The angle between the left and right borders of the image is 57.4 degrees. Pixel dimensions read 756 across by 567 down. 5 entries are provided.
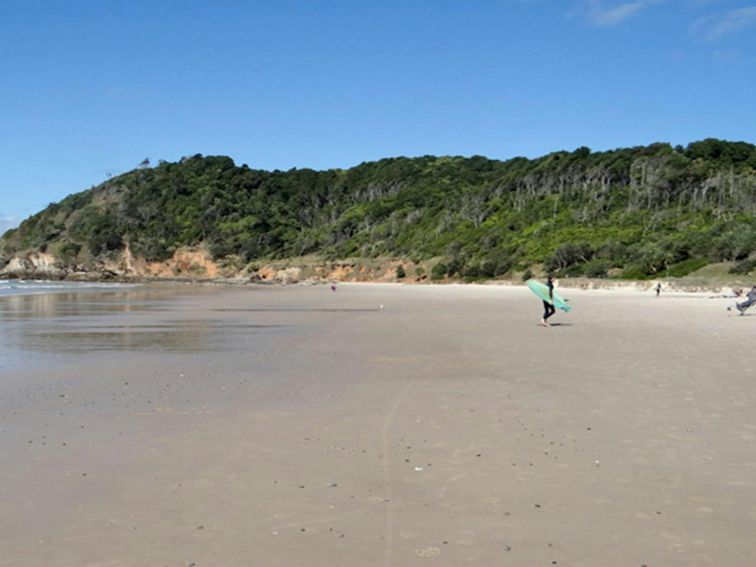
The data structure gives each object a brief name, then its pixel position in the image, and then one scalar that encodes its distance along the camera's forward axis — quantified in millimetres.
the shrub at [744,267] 41031
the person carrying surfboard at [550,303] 19484
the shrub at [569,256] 60375
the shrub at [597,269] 54000
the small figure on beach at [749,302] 20703
